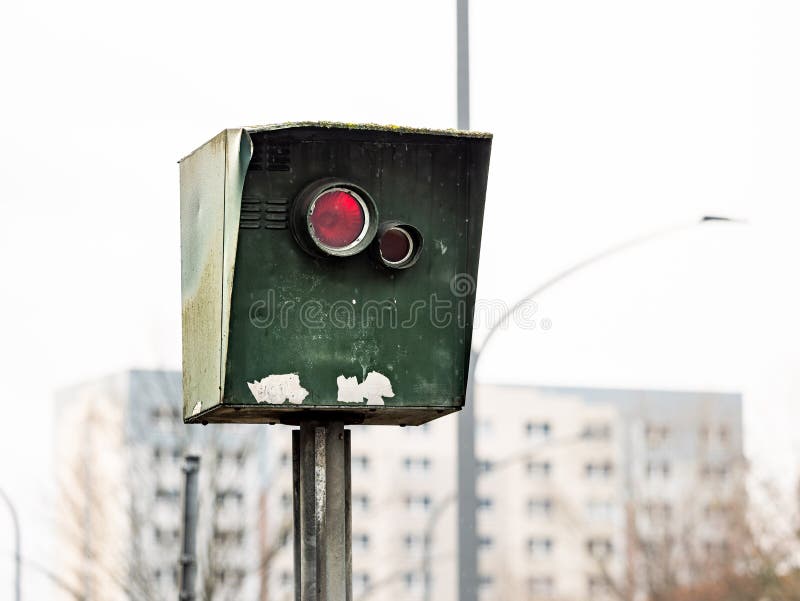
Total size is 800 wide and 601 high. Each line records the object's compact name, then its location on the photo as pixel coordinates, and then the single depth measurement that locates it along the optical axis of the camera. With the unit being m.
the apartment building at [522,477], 95.50
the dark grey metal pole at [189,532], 15.81
